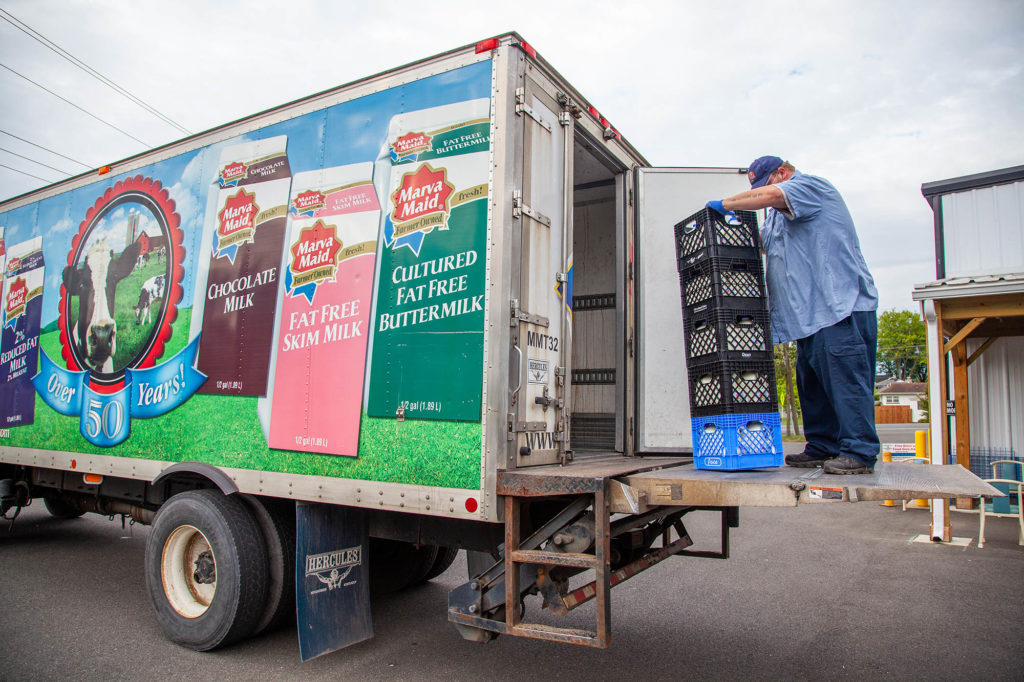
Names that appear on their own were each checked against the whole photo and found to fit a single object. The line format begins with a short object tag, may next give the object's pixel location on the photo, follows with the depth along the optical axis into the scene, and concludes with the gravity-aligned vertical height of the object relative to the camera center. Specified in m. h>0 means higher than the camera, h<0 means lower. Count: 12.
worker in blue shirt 3.35 +0.55
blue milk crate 3.48 -0.19
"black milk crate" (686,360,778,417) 3.50 +0.09
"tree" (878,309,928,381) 67.47 +7.40
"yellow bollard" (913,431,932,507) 10.75 -0.65
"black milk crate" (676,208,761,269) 3.63 +0.94
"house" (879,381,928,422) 66.94 +1.41
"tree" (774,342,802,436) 26.84 +0.42
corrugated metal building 9.84 +1.23
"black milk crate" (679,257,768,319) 3.58 +0.66
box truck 3.31 +0.26
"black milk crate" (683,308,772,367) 3.53 +0.38
